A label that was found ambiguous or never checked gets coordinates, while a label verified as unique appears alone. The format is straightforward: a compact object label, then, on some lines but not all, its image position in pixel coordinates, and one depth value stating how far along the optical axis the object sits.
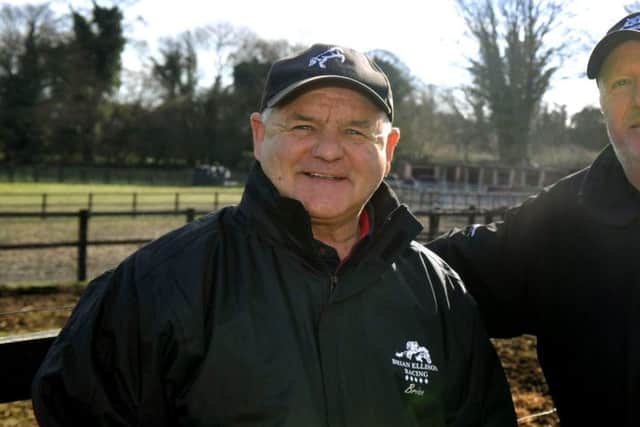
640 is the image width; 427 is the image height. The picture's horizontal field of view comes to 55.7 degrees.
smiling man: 1.44
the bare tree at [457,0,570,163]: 30.31
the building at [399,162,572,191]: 35.09
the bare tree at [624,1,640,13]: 15.45
